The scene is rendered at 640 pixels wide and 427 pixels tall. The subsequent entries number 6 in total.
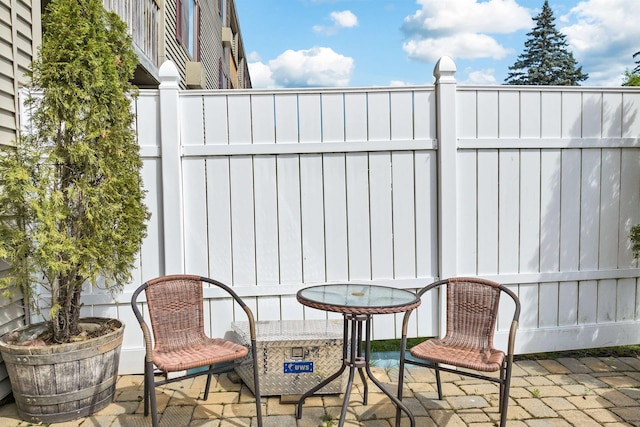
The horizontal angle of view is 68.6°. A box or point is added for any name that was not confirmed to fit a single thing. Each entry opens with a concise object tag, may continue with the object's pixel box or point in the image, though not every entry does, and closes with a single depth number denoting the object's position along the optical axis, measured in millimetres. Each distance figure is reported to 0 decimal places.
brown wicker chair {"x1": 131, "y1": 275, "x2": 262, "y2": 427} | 2258
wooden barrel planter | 2450
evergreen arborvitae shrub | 2486
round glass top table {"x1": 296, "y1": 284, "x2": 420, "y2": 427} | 2248
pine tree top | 26938
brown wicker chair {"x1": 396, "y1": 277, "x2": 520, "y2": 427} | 2311
